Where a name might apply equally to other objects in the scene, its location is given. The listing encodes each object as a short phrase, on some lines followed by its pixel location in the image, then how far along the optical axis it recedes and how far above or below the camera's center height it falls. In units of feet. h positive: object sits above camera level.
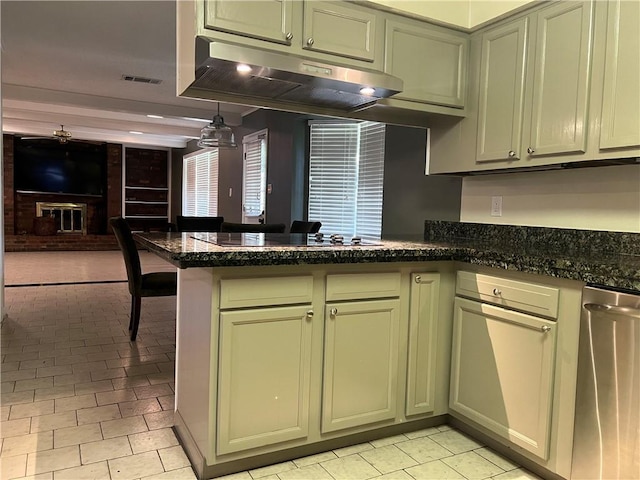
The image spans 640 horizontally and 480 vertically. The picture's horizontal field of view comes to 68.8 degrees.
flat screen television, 32.55 +2.58
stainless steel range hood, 5.95 +1.84
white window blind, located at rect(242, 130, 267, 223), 19.97 +1.52
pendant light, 15.48 +2.41
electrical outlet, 8.71 +0.19
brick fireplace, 32.04 -0.82
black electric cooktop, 6.74 -0.49
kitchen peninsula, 5.70 -1.76
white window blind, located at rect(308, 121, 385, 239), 13.82 +1.17
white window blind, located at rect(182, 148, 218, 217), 27.61 +1.56
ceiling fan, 25.84 +3.79
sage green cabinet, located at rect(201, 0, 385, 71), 6.23 +2.62
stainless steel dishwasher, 5.02 -1.88
